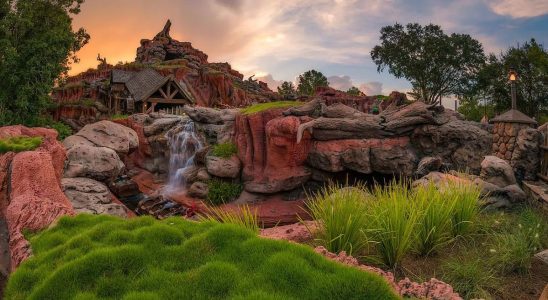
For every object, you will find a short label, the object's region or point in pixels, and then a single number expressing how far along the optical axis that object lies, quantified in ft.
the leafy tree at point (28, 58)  68.80
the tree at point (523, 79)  107.86
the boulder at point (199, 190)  58.90
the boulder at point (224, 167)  59.31
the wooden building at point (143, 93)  115.85
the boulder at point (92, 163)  48.52
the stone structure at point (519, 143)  36.47
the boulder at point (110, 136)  62.39
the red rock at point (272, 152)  53.72
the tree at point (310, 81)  195.72
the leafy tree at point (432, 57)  123.24
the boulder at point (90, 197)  41.70
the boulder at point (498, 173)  30.99
